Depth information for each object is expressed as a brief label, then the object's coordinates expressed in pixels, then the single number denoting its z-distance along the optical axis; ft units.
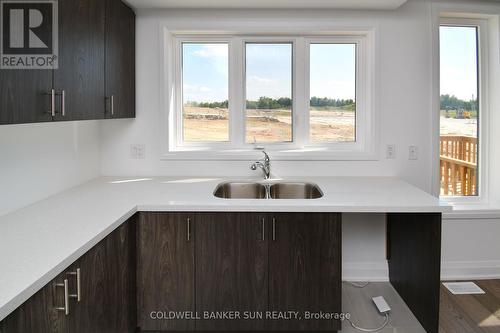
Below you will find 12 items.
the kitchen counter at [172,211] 4.26
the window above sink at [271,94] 9.83
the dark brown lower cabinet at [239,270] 6.96
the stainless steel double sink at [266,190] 9.18
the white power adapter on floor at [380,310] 7.66
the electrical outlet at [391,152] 9.68
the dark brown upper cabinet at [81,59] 5.78
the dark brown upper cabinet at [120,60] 7.68
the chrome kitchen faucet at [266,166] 9.42
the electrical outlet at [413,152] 9.69
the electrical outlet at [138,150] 9.67
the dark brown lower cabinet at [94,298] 3.88
